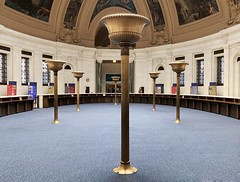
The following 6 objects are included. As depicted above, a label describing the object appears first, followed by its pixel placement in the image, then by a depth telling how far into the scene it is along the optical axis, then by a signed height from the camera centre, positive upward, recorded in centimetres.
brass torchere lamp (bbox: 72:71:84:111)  1511 +113
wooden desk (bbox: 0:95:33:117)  1243 -88
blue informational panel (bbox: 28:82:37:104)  1705 +2
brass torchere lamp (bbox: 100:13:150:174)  399 +95
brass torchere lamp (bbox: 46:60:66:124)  963 +96
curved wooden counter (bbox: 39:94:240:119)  1235 -81
